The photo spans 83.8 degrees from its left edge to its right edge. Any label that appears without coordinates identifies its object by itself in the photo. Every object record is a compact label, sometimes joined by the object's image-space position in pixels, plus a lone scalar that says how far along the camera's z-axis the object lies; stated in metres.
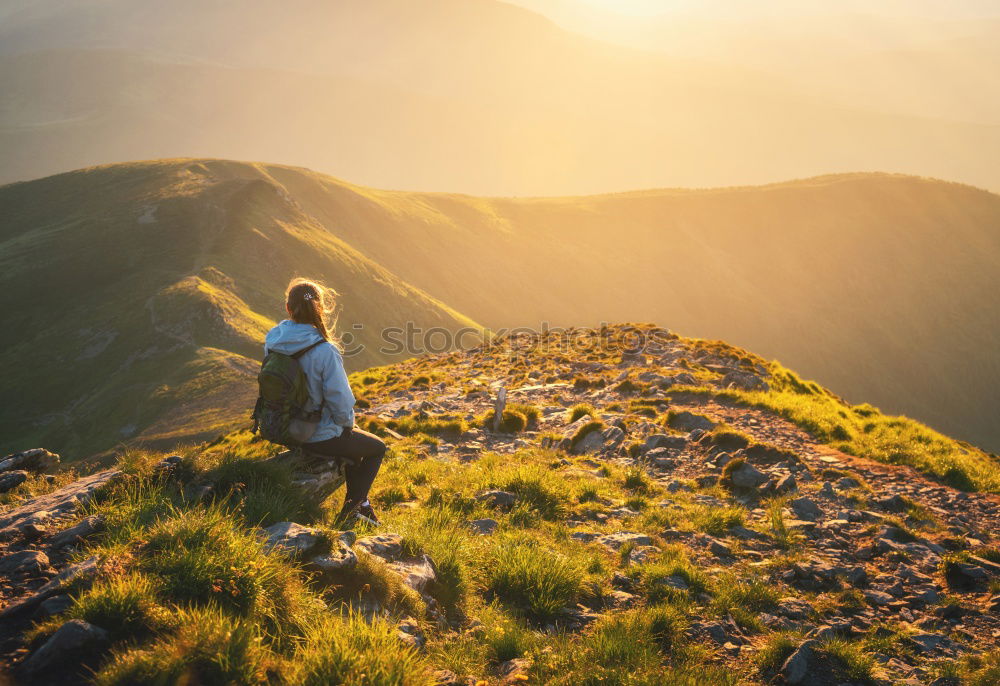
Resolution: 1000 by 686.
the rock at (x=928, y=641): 6.31
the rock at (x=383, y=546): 6.23
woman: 7.12
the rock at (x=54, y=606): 4.34
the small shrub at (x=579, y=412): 16.67
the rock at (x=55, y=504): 5.84
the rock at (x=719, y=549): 8.50
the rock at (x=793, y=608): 6.86
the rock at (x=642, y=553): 7.96
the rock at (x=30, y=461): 10.47
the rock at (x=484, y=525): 8.40
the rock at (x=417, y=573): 5.95
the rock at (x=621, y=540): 8.51
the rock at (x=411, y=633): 5.10
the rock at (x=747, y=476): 11.36
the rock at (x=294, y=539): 5.41
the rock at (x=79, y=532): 5.53
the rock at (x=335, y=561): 5.43
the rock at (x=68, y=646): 3.84
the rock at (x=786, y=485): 10.92
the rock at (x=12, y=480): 8.92
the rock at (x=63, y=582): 4.42
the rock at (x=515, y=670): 5.03
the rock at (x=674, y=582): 7.13
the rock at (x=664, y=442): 13.77
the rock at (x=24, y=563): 5.07
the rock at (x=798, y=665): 5.56
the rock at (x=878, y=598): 7.25
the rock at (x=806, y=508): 9.91
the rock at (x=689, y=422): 14.84
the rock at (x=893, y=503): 10.24
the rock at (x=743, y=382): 19.74
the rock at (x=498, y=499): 9.56
